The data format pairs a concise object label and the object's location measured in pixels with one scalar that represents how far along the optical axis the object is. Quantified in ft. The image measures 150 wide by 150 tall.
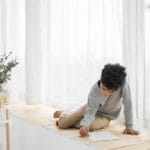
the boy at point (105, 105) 6.58
